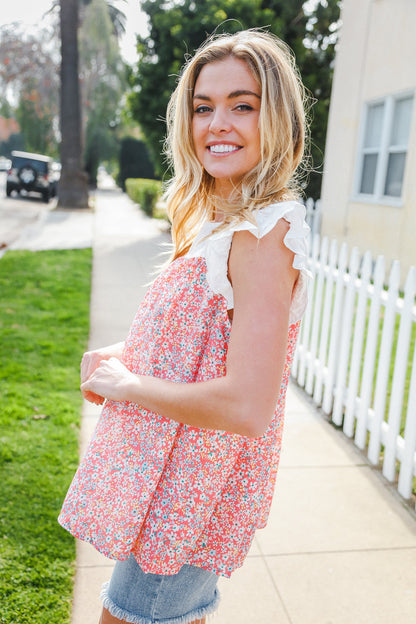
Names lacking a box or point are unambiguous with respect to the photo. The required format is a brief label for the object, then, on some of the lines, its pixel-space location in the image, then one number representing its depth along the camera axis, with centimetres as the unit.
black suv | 2303
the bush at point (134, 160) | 3806
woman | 107
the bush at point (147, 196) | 1794
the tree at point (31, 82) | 2806
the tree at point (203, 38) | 1196
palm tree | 1647
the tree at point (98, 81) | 2789
